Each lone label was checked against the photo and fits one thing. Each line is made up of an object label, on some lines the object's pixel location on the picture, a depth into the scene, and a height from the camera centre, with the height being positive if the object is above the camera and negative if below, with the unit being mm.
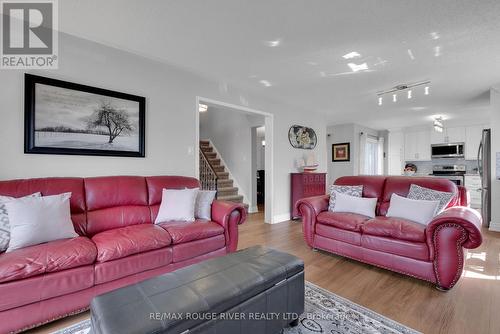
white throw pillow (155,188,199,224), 2512 -427
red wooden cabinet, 4707 -385
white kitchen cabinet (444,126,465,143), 6379 +882
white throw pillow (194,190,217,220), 2695 -446
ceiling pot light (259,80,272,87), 3650 +1326
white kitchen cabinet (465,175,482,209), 6098 -537
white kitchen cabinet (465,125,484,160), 6129 +705
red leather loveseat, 1967 -661
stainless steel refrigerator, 4035 -163
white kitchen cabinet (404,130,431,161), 6973 +637
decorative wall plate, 4922 +644
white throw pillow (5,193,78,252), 1690 -411
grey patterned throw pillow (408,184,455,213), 2475 -313
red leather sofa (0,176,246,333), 1477 -634
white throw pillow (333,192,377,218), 2811 -470
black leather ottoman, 1010 -641
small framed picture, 7129 +457
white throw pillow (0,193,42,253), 1667 -445
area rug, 1550 -1077
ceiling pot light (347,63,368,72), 3029 +1308
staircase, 5481 -288
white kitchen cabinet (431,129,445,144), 6716 +857
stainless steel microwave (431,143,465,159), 6348 +450
